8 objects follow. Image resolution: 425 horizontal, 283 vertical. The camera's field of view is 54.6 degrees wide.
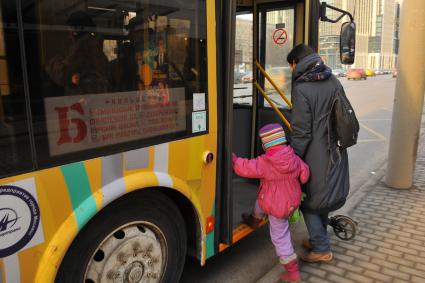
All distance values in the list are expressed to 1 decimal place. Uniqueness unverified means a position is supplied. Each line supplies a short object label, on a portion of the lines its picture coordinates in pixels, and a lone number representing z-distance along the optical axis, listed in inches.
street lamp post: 205.0
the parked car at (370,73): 2075.8
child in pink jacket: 119.1
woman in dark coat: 126.0
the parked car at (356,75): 1770.4
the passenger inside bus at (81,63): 76.2
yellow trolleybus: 71.1
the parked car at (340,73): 2202.3
